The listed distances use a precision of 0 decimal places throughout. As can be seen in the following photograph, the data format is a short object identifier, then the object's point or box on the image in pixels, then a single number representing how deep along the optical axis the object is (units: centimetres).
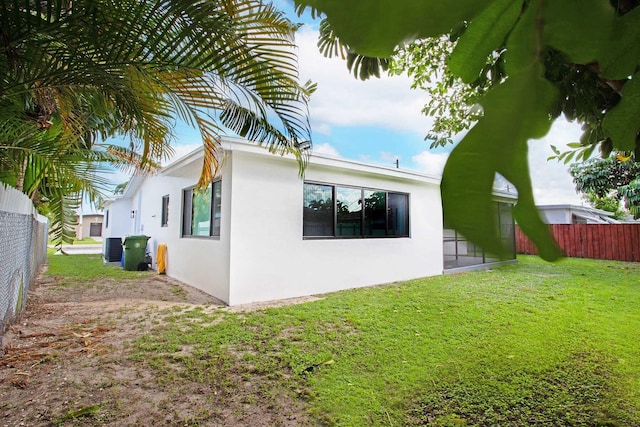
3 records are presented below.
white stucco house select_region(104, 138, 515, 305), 548
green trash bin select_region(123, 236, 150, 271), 904
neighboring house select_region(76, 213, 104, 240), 2116
